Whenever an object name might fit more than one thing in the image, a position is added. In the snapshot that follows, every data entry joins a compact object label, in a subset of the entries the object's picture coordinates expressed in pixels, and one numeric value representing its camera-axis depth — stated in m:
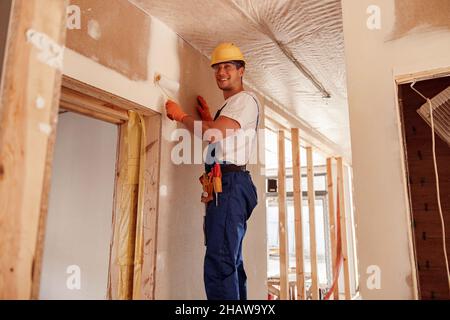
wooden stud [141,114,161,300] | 1.79
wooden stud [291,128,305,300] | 3.98
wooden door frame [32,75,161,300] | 1.61
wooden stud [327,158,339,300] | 5.21
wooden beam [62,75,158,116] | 1.49
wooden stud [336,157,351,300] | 5.05
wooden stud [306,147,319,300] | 4.27
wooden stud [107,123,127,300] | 1.87
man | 1.64
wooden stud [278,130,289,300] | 3.67
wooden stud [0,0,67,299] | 0.68
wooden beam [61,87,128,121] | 1.61
